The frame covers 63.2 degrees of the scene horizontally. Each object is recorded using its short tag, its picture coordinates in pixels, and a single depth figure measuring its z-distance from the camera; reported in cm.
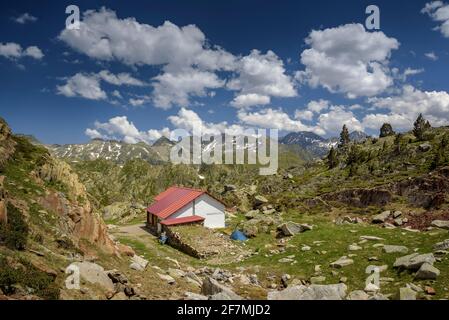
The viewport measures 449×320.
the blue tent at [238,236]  3925
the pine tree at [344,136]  13366
